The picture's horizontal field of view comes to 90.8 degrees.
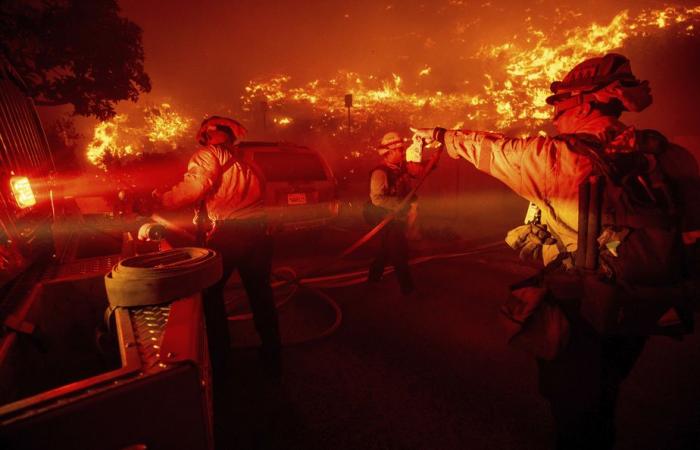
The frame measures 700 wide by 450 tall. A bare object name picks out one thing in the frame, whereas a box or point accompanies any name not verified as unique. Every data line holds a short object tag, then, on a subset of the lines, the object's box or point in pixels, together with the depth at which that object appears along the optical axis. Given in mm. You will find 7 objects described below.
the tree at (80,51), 8867
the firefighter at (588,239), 1563
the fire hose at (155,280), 1473
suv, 6246
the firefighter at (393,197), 4613
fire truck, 823
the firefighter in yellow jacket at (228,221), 2742
